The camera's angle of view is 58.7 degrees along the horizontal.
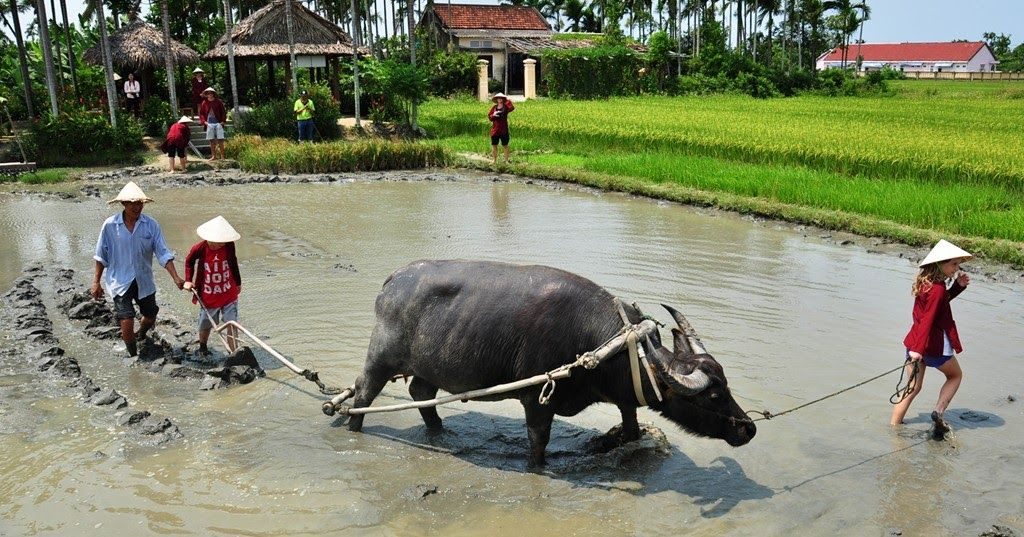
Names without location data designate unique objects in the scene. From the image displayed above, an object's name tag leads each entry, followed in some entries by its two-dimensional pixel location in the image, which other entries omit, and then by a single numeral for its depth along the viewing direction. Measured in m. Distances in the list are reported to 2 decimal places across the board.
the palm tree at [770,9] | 50.09
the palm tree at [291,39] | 21.84
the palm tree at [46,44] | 18.73
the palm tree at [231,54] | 21.27
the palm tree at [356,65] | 23.00
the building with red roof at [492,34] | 41.38
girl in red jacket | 5.37
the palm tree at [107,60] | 18.39
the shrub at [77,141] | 18.34
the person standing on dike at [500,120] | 17.41
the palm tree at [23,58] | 21.00
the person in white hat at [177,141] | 17.34
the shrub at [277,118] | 21.06
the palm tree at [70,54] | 23.43
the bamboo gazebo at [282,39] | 24.00
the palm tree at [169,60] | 19.62
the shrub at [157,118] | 20.53
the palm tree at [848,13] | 52.22
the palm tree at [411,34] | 24.87
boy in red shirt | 6.50
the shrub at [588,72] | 37.53
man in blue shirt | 6.63
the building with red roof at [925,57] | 88.12
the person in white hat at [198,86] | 20.83
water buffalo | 4.67
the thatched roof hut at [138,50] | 22.05
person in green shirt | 19.84
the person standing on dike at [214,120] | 18.69
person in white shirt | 21.91
